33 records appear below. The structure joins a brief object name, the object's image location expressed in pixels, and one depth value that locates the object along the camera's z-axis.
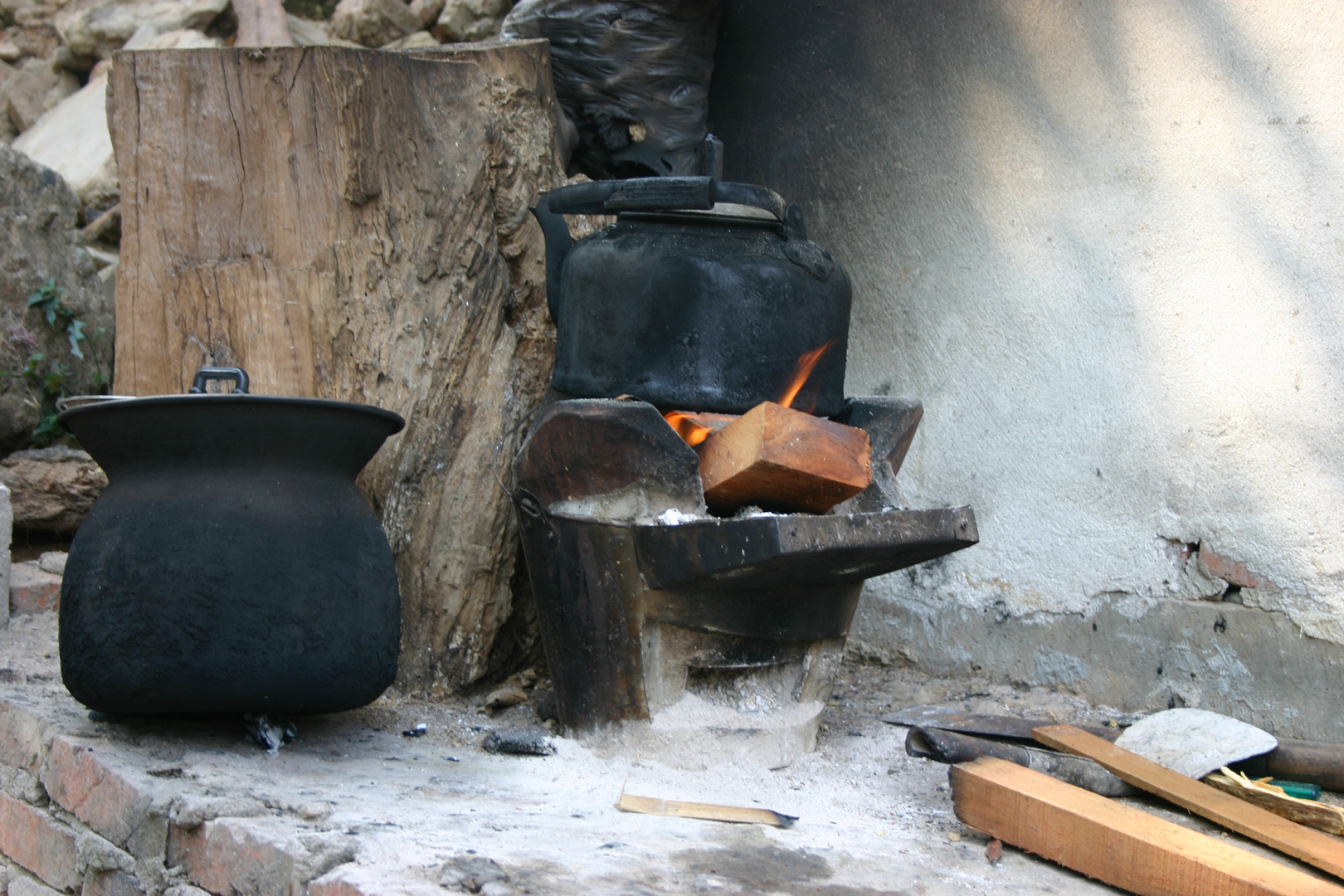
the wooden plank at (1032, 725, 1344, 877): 1.77
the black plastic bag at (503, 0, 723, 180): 3.32
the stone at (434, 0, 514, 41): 4.36
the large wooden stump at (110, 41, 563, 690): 2.68
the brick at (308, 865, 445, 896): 1.39
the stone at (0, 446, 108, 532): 3.06
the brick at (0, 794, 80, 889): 1.91
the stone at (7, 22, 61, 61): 5.00
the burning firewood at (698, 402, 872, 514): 2.00
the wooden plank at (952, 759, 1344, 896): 1.57
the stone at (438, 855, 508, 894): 1.43
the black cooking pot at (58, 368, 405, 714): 1.96
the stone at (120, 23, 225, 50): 4.41
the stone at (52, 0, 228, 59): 4.59
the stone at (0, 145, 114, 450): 3.22
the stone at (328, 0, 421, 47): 4.51
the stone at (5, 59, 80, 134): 4.90
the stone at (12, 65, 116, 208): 4.30
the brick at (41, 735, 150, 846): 1.78
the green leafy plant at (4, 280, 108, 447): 3.25
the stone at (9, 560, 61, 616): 2.77
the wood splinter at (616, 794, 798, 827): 1.89
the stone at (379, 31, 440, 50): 4.41
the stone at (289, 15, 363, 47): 4.59
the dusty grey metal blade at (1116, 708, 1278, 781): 2.18
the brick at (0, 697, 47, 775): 2.04
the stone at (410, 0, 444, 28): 4.54
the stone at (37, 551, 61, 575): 2.93
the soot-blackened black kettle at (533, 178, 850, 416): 2.29
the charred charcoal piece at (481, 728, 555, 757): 2.25
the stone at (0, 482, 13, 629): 2.62
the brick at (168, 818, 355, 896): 1.51
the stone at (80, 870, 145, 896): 1.78
